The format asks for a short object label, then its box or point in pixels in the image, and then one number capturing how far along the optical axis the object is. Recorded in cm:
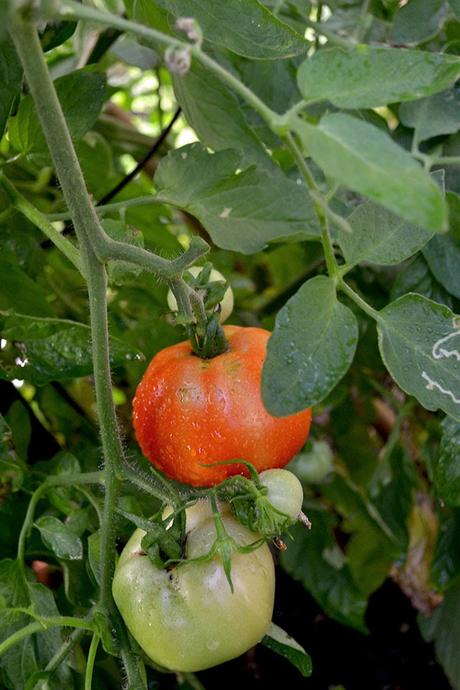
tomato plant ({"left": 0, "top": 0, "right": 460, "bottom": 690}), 38
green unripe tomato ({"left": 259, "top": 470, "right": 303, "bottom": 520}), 42
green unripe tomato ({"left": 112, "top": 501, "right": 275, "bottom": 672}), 40
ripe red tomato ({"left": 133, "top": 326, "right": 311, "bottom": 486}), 45
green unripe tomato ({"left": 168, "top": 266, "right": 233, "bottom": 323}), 52
